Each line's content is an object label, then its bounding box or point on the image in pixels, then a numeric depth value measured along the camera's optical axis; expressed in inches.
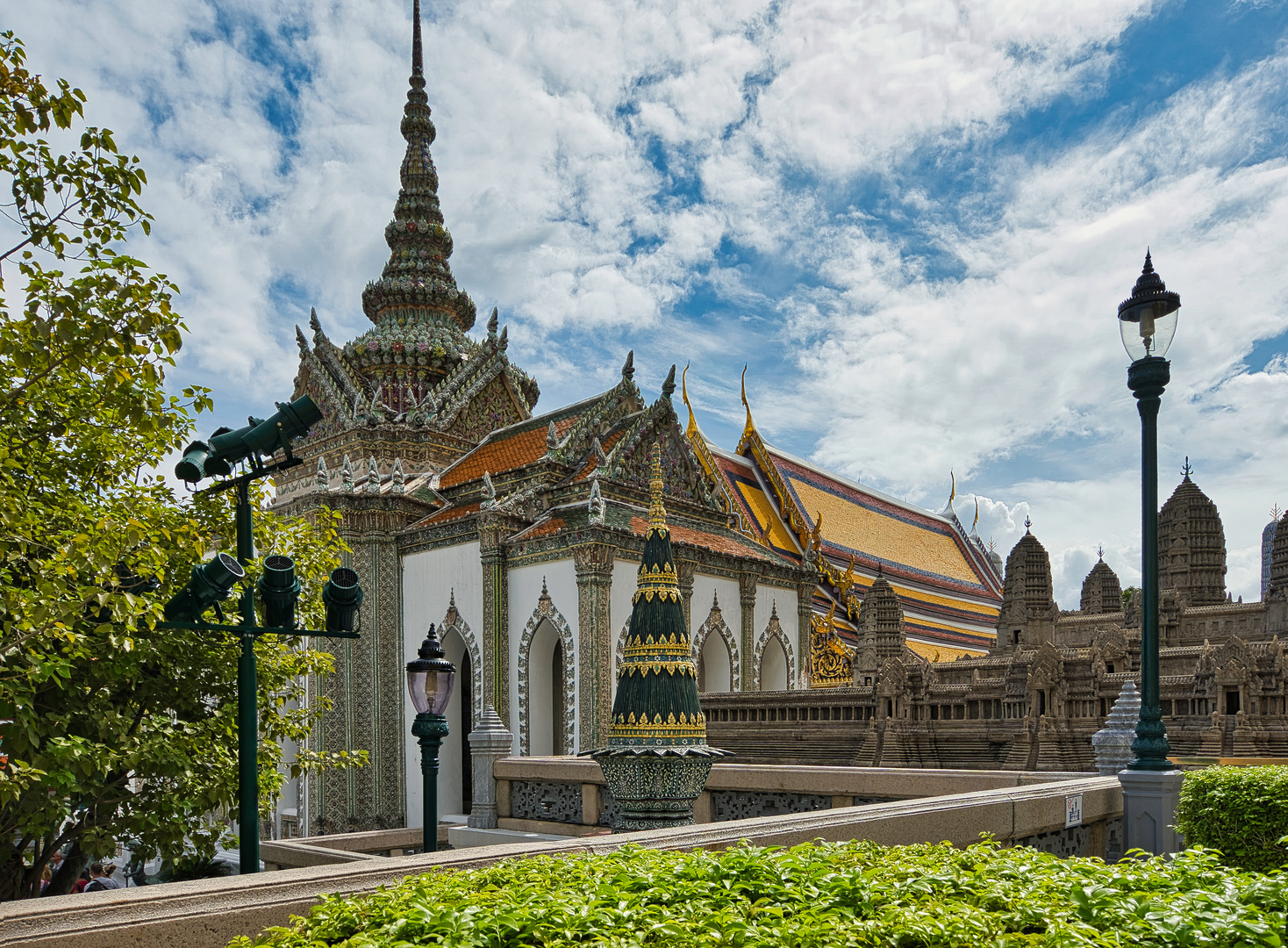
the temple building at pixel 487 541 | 840.9
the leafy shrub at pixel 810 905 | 119.6
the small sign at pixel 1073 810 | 315.0
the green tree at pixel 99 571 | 253.8
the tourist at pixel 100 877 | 653.9
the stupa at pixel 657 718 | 287.4
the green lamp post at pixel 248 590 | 271.7
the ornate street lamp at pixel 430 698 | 410.3
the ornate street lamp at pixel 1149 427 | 338.3
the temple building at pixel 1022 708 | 635.5
